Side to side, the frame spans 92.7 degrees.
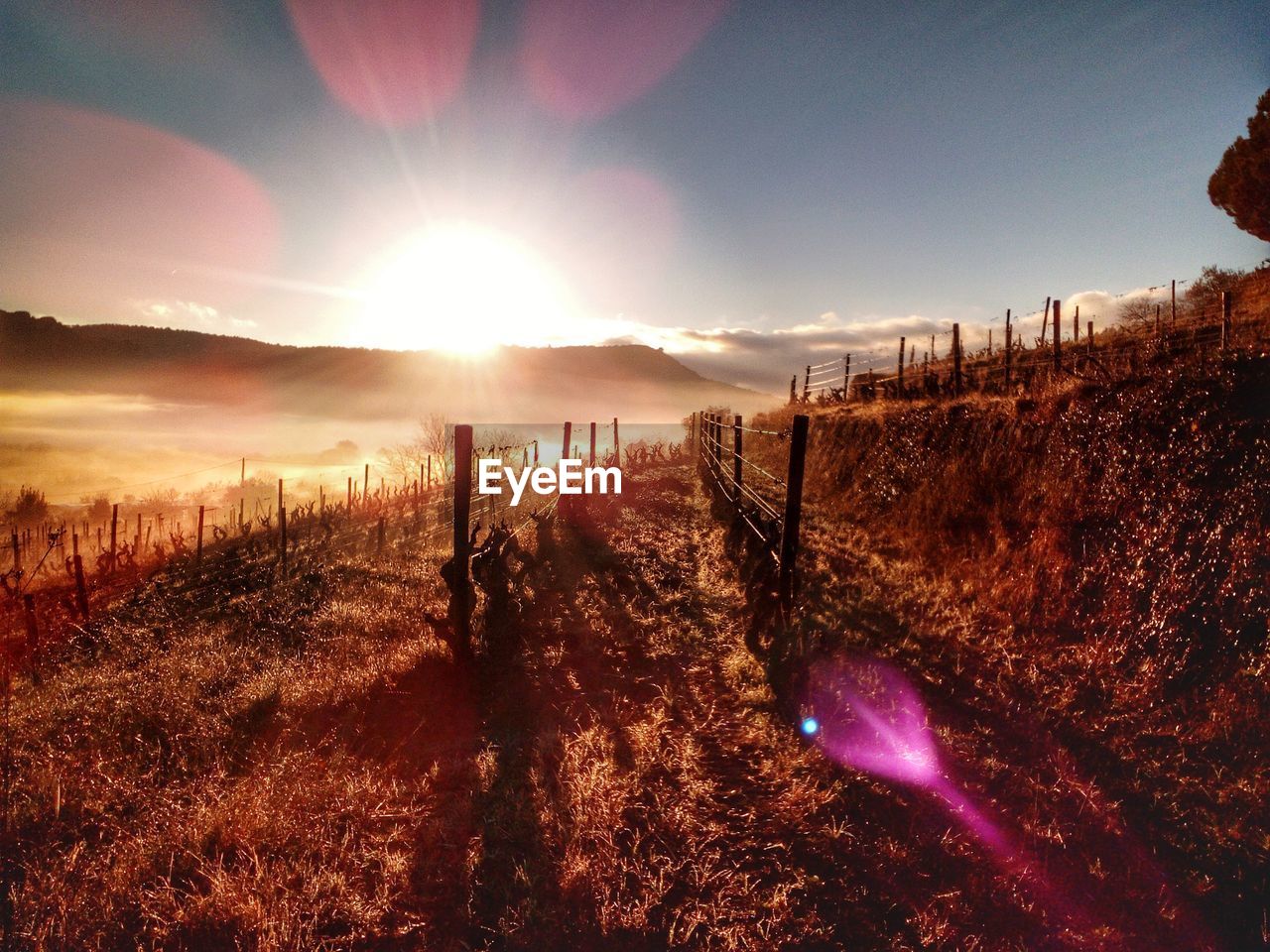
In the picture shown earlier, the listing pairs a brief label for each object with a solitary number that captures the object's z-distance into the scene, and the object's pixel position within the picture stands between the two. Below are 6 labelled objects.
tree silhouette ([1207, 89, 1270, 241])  27.45
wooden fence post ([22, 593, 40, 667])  9.10
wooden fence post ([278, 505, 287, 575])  15.24
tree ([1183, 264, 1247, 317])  28.59
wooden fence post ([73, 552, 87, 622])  10.78
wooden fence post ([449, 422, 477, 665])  7.01
